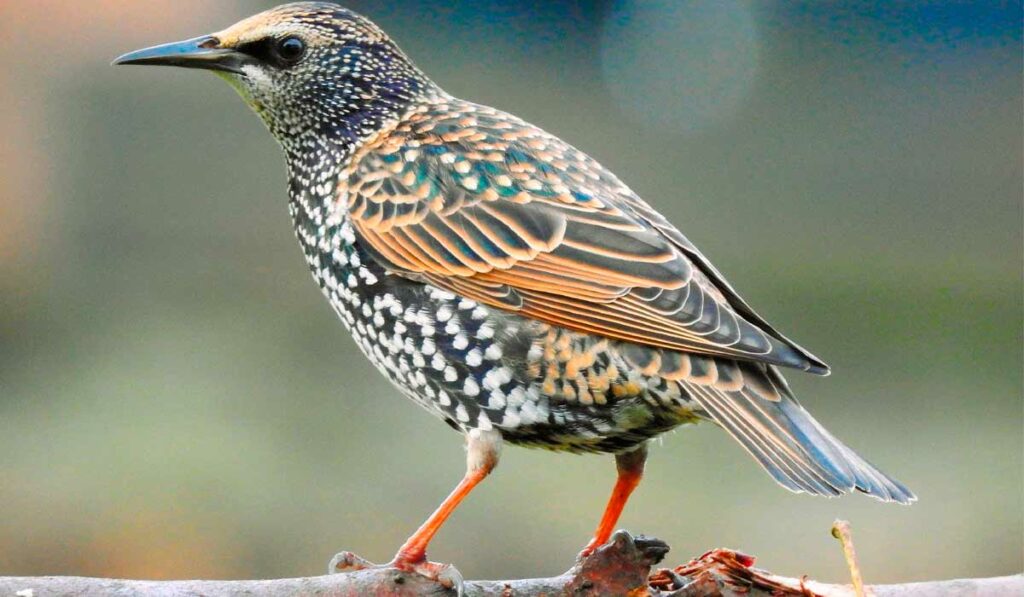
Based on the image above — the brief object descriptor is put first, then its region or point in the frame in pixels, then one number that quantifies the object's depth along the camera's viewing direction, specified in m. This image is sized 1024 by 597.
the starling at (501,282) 5.91
